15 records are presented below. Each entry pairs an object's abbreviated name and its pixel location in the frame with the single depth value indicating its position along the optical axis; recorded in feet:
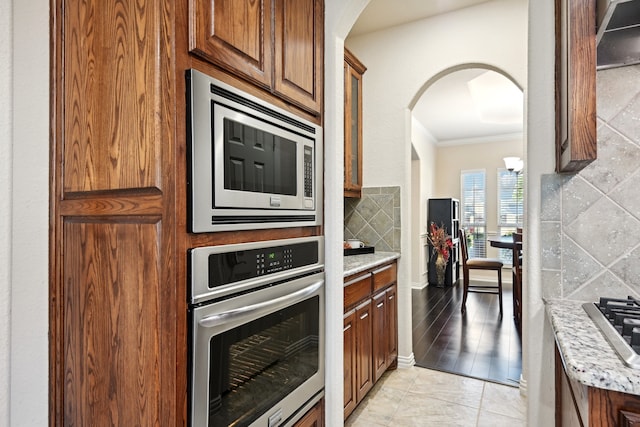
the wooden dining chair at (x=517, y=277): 12.41
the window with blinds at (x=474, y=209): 23.17
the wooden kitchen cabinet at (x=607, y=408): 2.60
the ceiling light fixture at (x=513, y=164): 19.27
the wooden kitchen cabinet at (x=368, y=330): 6.84
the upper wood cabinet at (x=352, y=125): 8.91
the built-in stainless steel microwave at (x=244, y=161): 3.16
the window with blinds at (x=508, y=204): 21.88
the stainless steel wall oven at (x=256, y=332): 3.19
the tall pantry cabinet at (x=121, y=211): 3.01
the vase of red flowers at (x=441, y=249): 20.00
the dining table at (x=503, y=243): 12.84
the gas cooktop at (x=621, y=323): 2.76
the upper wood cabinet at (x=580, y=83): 3.53
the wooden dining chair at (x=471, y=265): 15.11
